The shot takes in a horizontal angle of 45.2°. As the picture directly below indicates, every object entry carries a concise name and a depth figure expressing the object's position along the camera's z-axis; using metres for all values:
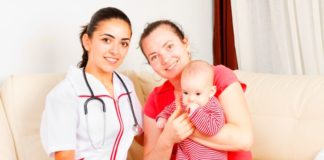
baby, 1.33
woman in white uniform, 1.37
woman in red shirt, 1.38
